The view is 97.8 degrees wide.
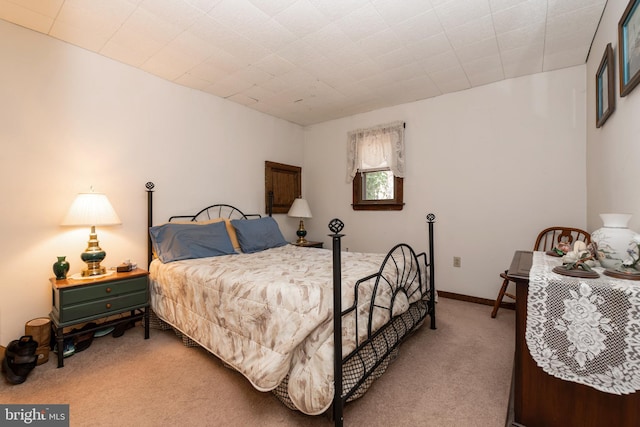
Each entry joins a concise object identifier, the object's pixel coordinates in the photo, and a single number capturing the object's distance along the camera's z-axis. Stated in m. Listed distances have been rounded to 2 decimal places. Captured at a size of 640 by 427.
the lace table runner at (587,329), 1.01
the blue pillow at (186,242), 2.65
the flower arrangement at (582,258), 1.24
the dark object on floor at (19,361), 1.82
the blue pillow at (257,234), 3.11
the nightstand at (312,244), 4.05
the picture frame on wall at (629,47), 1.44
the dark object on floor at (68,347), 2.13
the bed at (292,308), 1.42
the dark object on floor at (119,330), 2.49
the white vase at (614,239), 1.24
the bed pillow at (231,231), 3.14
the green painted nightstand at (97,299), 2.04
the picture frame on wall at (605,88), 1.85
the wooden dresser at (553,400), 1.11
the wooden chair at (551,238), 2.70
